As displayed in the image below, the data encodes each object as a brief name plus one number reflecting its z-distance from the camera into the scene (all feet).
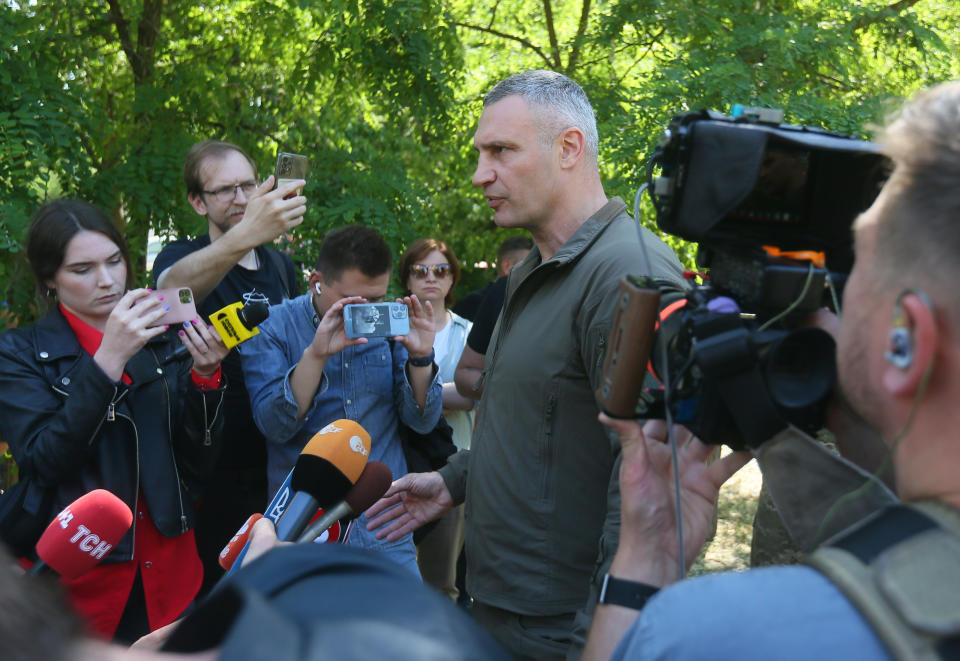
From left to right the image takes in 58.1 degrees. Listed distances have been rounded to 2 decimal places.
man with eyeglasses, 11.89
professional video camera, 4.48
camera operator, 3.08
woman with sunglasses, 14.48
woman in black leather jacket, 9.62
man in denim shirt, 11.43
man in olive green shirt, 7.68
